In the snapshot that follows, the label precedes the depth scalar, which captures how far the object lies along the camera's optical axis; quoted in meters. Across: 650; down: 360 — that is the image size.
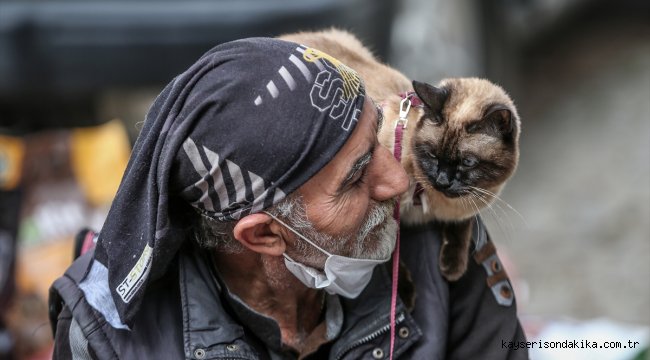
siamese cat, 2.50
